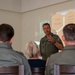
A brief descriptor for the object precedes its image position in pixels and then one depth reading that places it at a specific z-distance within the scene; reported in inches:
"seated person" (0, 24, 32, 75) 142.3
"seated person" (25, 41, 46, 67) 175.9
